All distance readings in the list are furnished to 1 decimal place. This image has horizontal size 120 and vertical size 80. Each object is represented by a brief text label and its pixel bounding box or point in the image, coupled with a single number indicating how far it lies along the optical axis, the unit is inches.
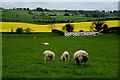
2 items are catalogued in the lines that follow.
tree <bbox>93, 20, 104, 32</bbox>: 4215.3
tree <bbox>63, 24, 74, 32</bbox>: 4512.8
